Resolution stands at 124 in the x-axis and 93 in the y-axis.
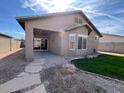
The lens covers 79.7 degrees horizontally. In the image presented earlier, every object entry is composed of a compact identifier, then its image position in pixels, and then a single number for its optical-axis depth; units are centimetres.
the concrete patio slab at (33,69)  496
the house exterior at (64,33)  736
